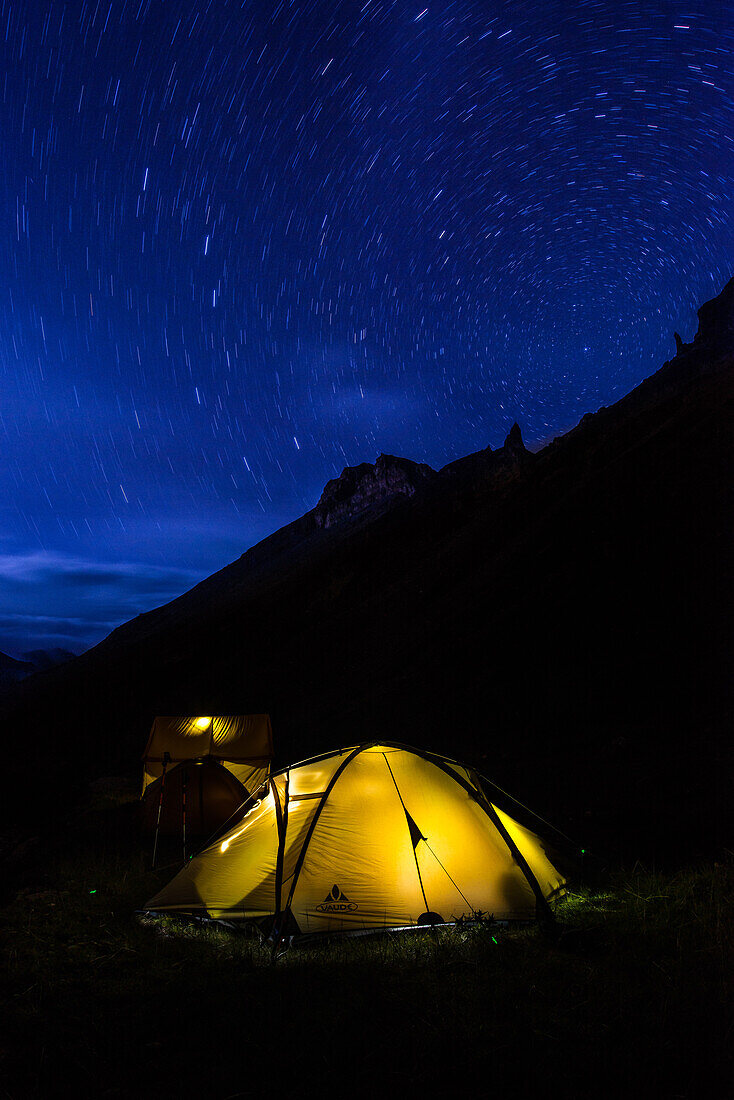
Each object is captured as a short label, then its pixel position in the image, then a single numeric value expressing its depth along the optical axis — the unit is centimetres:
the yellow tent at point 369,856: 723
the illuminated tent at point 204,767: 1393
